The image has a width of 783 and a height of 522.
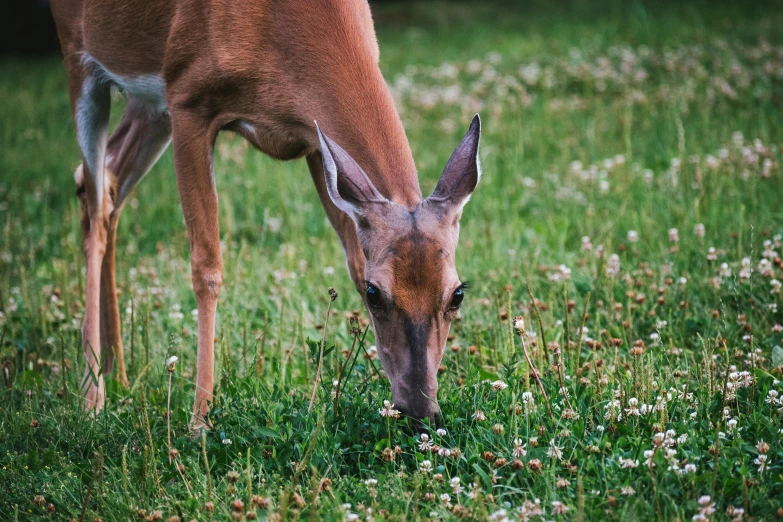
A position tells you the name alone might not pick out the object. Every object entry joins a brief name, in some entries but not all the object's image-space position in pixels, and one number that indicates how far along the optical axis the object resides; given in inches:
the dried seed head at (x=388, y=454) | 243.7
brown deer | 264.5
